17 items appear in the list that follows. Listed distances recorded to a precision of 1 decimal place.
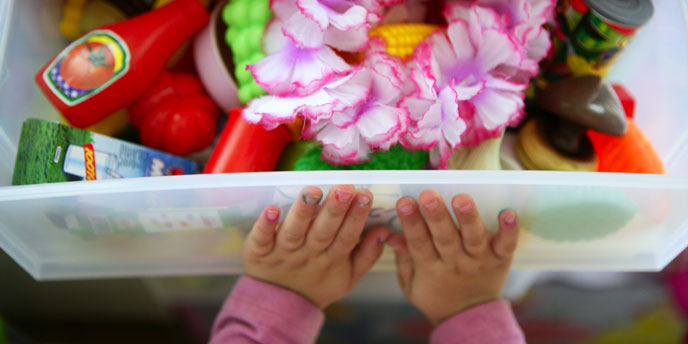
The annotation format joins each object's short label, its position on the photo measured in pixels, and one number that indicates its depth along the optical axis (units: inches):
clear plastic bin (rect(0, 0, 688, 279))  16.9
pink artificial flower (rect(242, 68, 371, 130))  16.2
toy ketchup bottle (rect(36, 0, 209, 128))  20.6
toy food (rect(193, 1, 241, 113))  22.3
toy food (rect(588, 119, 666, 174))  20.7
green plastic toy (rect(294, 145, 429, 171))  18.8
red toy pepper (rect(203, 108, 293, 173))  20.5
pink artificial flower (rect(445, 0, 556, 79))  18.3
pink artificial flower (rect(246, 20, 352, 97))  17.2
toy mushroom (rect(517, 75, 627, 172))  19.2
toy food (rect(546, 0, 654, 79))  19.5
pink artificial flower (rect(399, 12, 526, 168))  17.2
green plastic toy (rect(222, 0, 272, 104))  19.4
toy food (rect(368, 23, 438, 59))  18.9
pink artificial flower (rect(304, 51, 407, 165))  16.8
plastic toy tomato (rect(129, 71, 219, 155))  21.8
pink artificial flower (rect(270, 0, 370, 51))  16.8
